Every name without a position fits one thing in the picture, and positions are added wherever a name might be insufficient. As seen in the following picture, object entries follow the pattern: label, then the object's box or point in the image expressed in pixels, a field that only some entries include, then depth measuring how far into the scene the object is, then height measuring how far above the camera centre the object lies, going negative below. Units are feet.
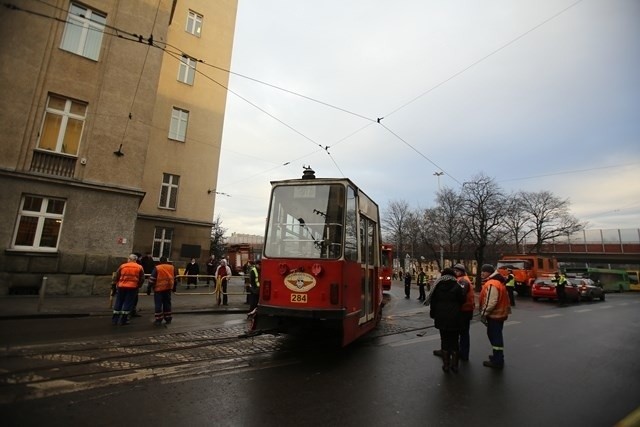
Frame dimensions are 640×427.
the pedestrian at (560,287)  67.26 -0.90
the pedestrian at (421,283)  67.62 -0.98
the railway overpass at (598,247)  173.47 +19.23
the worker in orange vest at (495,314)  21.49 -2.08
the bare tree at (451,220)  119.14 +21.85
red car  70.90 -1.61
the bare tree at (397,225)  189.98 +29.04
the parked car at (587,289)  75.00 -1.14
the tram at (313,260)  20.72 +0.88
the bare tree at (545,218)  171.22 +32.70
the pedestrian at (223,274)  46.68 -0.44
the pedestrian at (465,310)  21.98 -1.94
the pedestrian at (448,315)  20.12 -2.11
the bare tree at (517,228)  161.66 +25.68
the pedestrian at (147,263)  53.83 +0.86
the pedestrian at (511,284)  60.66 -0.52
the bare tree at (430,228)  141.80 +21.77
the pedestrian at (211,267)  72.13 +0.77
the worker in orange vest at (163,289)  31.94 -1.87
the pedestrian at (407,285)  73.67 -1.59
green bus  135.64 +2.63
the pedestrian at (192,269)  65.87 +0.13
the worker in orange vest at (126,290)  30.89 -2.05
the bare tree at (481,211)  108.27 +22.02
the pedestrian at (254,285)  33.30 -1.26
